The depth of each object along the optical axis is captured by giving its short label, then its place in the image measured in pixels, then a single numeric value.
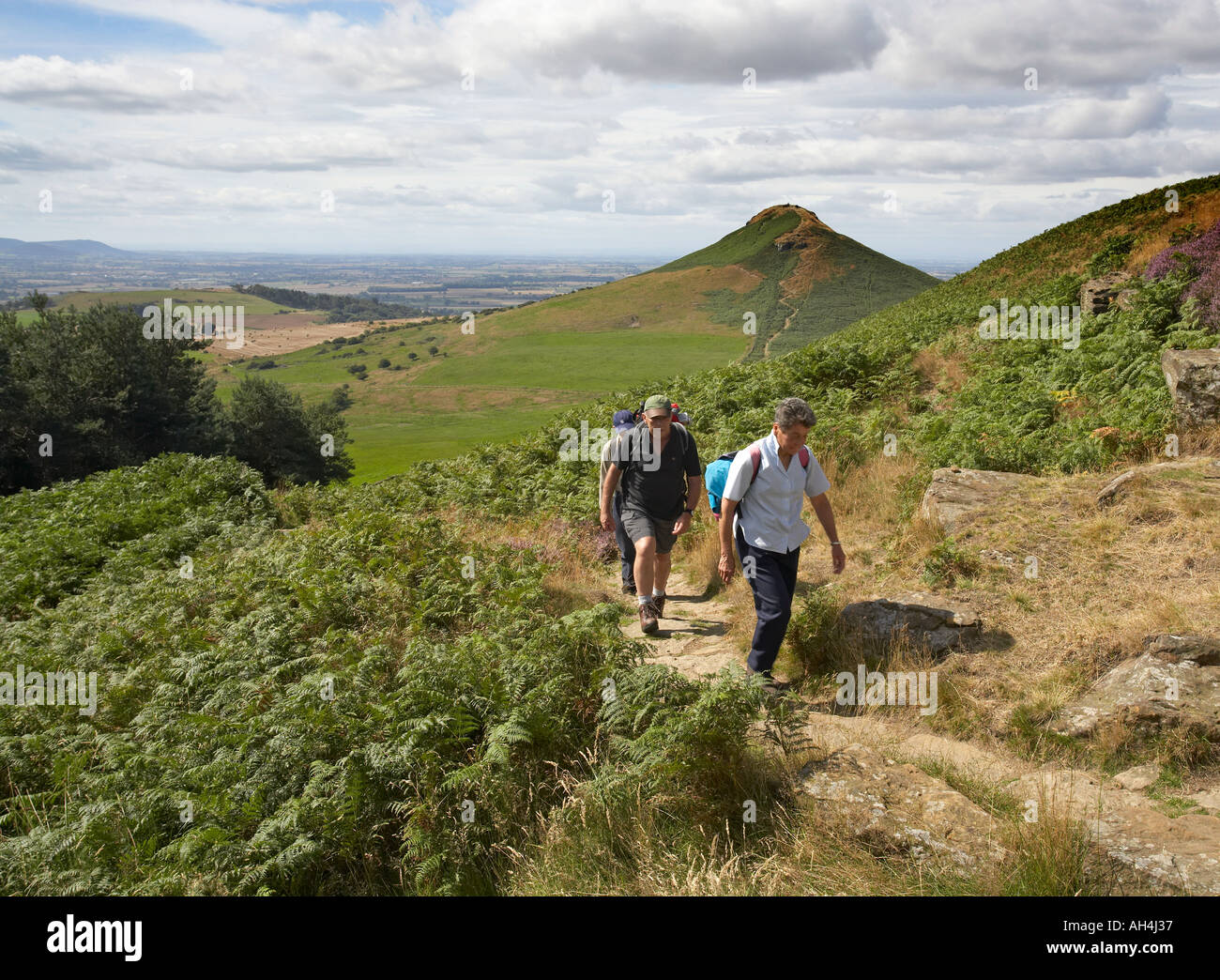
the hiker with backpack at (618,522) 7.65
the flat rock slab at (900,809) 3.78
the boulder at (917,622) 6.11
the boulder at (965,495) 7.73
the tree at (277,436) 42.34
